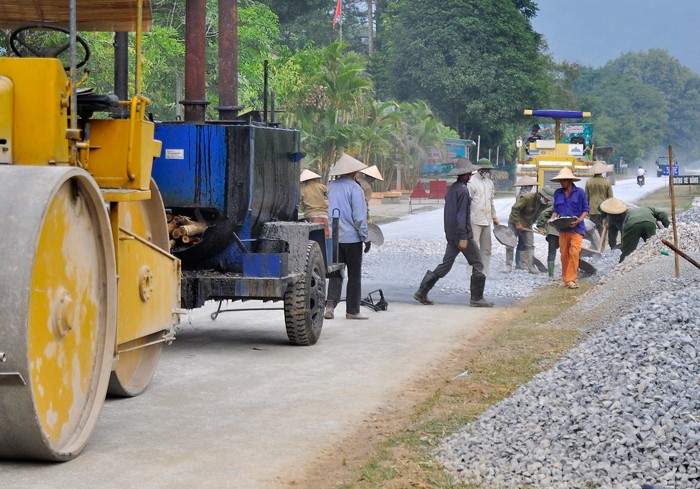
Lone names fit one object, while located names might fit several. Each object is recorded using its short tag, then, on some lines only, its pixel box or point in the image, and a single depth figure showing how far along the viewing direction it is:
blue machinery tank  10.84
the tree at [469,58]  69.69
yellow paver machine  33.94
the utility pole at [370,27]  76.44
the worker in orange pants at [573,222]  17.45
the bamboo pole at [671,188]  11.64
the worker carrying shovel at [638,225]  18.61
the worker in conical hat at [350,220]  13.59
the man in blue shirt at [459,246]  15.59
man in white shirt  18.22
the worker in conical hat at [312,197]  16.75
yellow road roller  6.10
